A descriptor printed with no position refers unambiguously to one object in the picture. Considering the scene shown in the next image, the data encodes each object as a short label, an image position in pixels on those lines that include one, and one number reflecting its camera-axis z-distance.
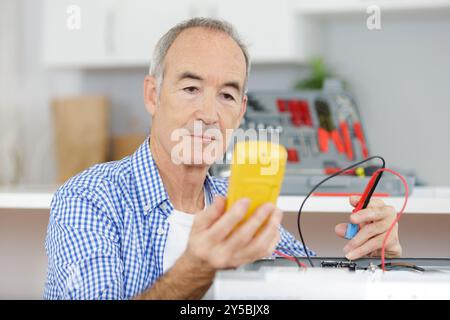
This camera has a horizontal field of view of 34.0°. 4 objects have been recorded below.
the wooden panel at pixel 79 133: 2.87
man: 0.88
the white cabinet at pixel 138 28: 2.67
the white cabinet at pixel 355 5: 2.52
